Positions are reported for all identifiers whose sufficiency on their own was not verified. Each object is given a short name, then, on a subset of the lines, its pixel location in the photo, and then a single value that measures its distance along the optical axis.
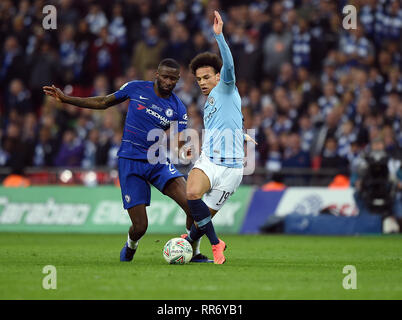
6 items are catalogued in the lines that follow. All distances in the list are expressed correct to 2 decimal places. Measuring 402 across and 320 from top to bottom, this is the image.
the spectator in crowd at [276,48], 21.58
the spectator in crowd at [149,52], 23.59
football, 10.68
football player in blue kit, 10.93
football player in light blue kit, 10.54
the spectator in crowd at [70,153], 21.94
